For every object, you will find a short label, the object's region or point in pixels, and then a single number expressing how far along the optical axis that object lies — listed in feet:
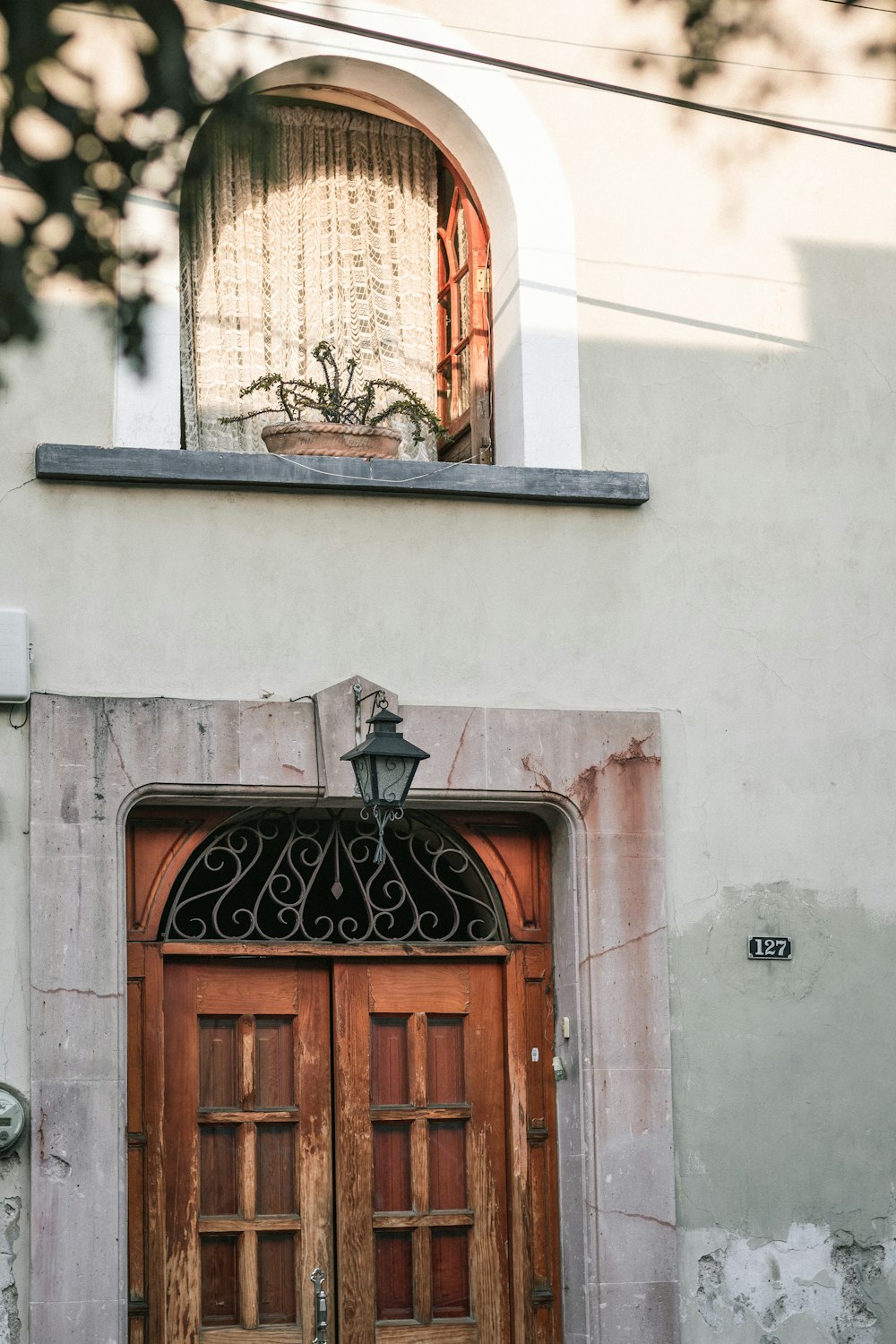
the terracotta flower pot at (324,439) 26.02
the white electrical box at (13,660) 23.71
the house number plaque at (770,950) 25.68
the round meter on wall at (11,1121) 22.61
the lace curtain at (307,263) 27.63
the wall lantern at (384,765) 23.34
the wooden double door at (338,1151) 24.40
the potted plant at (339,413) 26.05
